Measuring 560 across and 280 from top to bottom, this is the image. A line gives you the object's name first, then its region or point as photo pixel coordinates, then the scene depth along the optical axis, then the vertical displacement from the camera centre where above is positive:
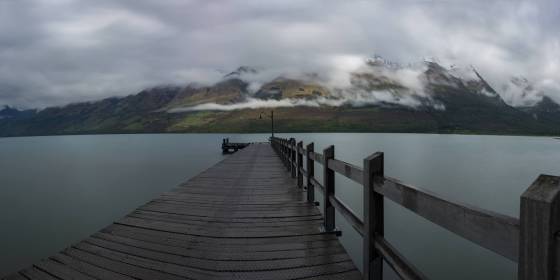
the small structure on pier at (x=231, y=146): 54.61 -2.22
